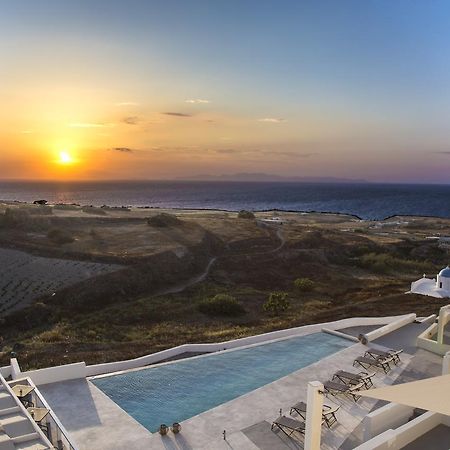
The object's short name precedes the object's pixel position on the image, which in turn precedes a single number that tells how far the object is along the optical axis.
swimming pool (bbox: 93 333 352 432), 13.17
